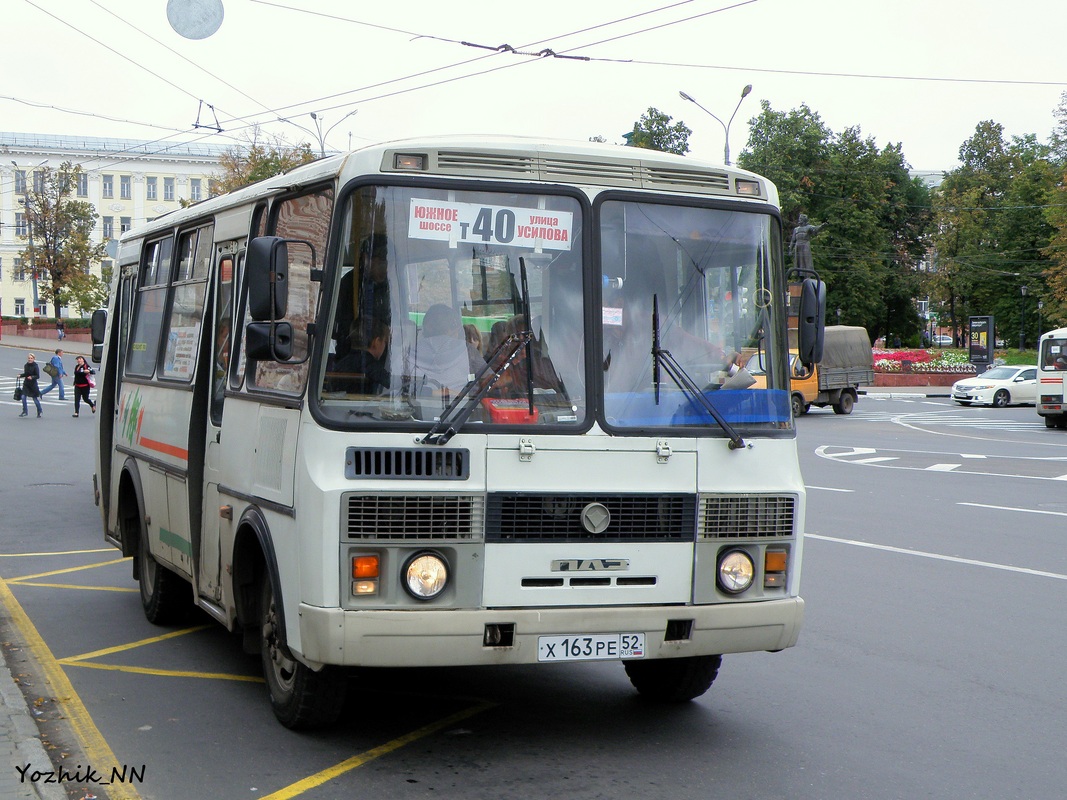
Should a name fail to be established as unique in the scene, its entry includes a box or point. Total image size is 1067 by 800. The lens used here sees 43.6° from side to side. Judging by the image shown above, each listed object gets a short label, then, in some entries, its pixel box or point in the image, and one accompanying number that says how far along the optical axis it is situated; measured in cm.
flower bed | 6194
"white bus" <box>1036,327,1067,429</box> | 3444
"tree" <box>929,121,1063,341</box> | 8244
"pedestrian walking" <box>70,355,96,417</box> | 3372
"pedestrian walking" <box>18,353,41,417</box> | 3328
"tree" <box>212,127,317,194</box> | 5566
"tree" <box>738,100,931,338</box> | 7600
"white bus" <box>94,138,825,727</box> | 546
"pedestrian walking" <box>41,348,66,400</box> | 3850
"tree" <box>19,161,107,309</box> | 8012
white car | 4697
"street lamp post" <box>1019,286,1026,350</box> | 7606
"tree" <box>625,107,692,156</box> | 6800
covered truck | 4012
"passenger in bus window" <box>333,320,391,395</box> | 554
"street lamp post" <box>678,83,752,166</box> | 3522
